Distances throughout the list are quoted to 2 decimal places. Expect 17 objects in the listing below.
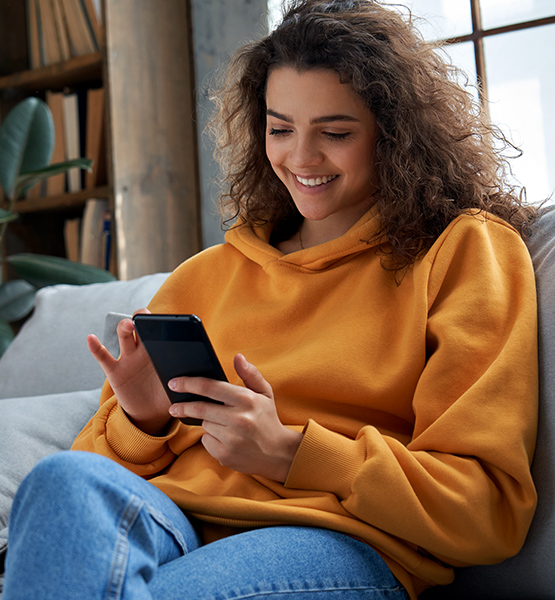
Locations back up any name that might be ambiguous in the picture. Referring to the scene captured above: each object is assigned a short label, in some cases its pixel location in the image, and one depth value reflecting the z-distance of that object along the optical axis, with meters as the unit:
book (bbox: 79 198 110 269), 2.29
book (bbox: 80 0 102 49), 2.29
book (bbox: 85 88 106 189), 2.31
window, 1.85
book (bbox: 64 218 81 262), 2.44
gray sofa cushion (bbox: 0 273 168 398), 1.48
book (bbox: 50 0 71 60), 2.34
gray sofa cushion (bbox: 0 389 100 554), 1.11
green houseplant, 2.16
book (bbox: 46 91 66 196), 2.41
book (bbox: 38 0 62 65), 2.37
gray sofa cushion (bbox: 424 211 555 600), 0.82
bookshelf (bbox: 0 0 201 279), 2.16
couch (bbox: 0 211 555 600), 0.83
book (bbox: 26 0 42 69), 2.40
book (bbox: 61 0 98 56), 2.30
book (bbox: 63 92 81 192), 2.37
